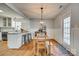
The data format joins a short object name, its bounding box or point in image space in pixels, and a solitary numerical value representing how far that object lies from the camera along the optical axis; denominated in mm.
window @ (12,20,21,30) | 2493
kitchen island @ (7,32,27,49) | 2567
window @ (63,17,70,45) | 2287
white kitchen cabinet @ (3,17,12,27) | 2734
